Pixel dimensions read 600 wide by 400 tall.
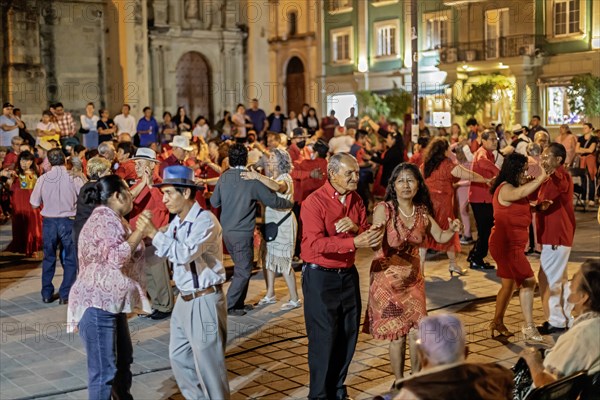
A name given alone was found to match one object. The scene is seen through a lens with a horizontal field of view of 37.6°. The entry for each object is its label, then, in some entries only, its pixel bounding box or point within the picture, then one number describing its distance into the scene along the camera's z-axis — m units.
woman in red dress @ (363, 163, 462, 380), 6.88
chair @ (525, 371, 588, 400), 4.57
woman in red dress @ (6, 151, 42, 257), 14.66
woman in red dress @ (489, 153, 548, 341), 8.62
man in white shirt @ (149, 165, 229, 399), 5.88
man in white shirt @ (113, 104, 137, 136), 22.81
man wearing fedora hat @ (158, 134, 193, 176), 11.66
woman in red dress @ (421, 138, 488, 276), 12.30
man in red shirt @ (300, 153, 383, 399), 6.67
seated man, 4.08
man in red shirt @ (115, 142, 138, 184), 11.26
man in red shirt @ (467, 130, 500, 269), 12.83
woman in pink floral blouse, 6.12
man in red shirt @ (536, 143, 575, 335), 9.15
